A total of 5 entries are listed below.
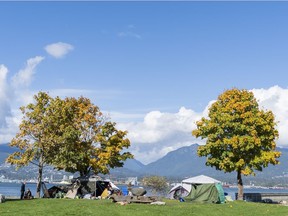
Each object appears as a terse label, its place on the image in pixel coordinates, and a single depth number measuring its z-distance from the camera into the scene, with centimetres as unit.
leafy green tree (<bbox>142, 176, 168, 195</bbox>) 8356
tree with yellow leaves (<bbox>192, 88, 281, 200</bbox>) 4662
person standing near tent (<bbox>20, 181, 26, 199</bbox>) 4147
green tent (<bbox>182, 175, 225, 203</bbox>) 3900
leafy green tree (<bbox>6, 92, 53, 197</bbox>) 4641
